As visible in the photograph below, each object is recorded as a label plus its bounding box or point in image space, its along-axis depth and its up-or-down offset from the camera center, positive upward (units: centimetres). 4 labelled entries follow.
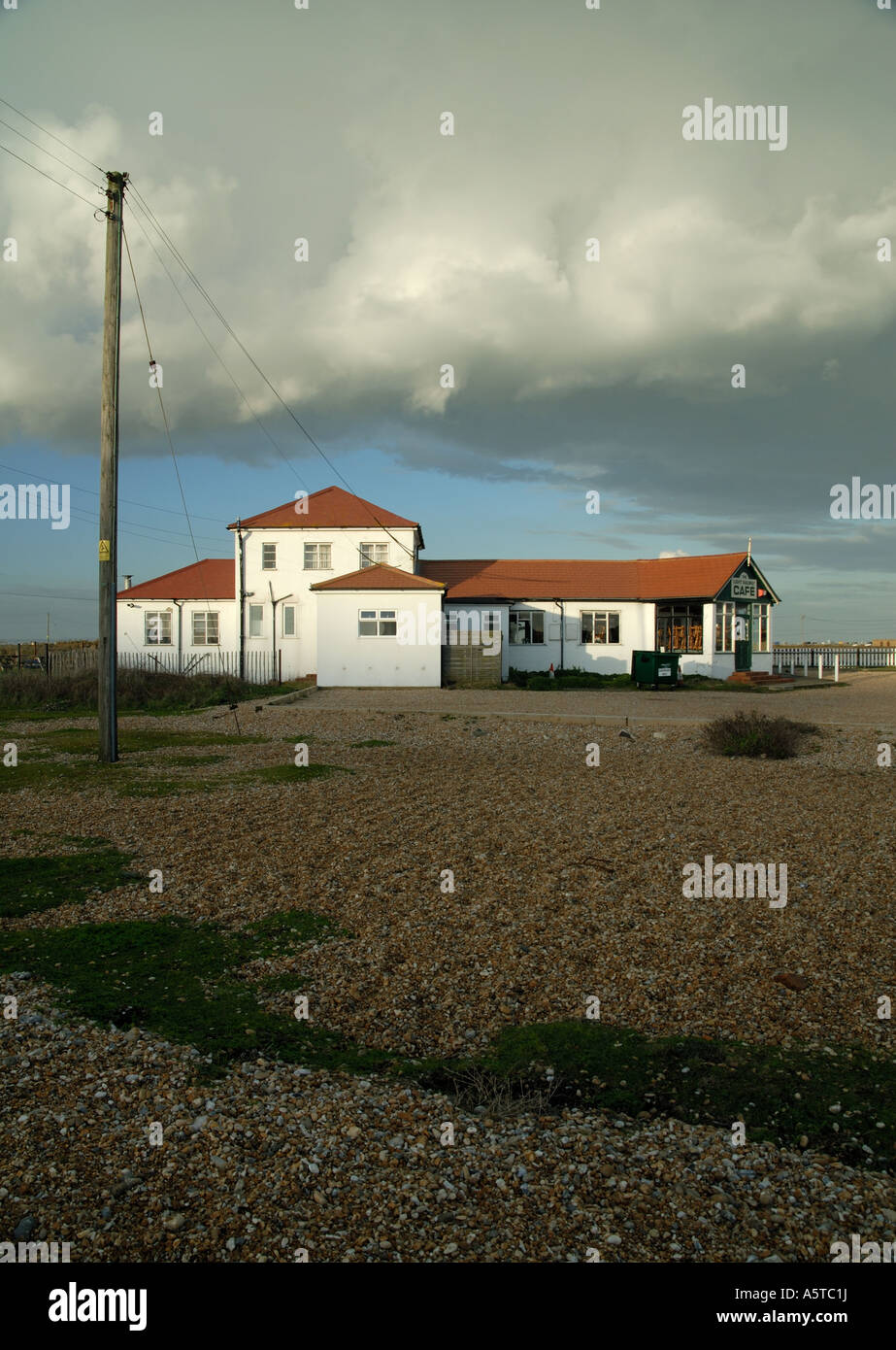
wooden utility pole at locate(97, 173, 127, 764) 1229 +303
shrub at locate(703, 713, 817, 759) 1281 -124
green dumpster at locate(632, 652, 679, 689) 3112 -40
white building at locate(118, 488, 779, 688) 3609 +239
